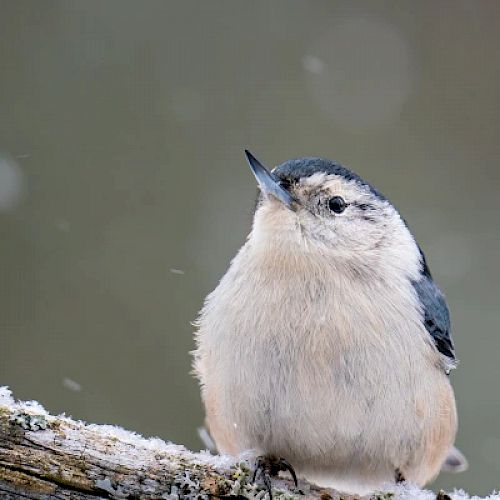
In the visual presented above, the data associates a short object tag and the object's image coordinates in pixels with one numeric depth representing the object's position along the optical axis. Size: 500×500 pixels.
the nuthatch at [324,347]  5.87
